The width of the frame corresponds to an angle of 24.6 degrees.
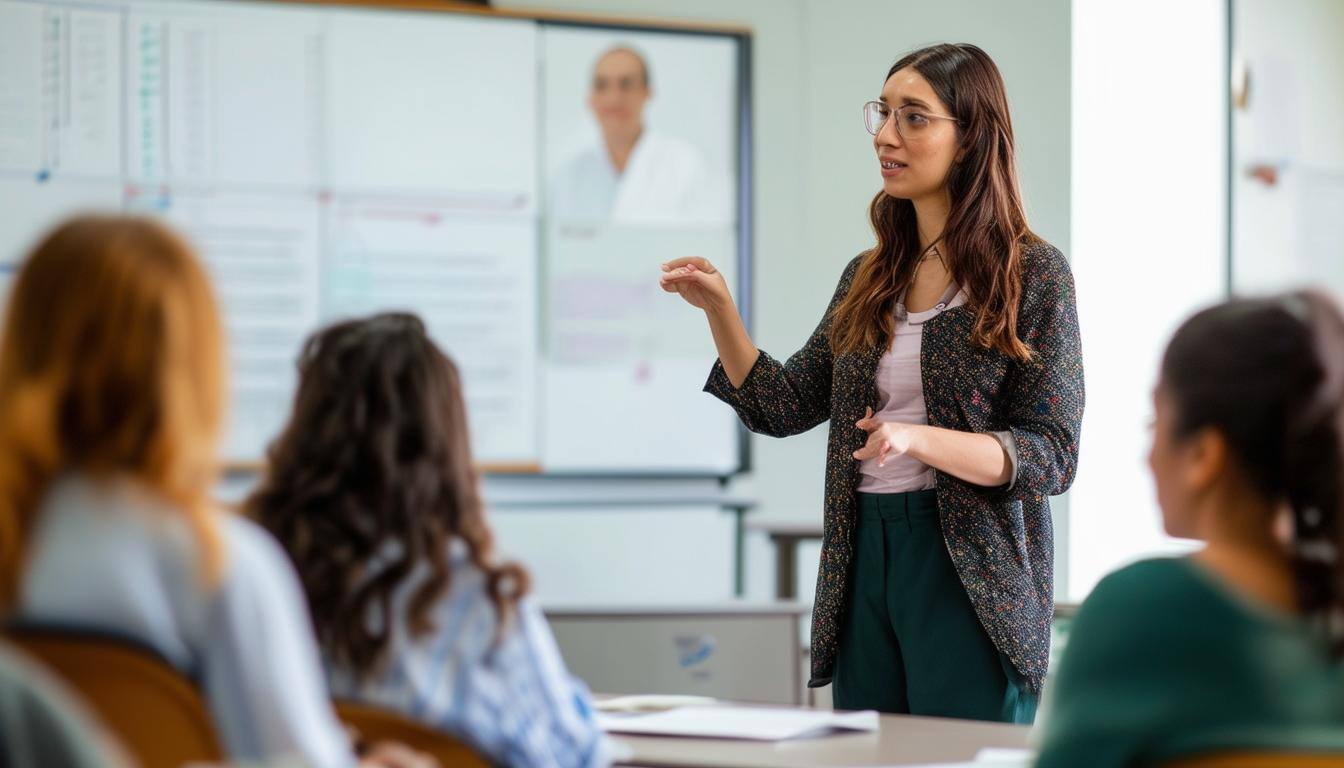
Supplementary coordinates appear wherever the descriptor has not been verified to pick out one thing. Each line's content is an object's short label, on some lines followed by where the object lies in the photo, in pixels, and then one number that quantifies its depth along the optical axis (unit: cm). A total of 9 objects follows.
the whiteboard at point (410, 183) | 627
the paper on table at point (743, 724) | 405
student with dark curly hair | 368
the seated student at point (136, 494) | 339
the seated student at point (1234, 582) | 339
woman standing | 430
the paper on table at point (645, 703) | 429
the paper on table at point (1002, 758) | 390
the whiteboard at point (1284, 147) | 716
